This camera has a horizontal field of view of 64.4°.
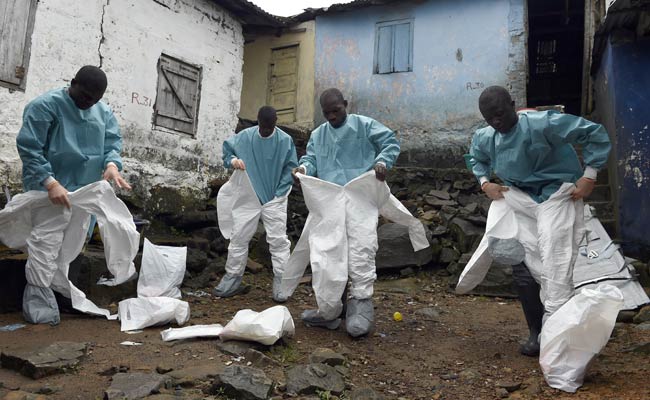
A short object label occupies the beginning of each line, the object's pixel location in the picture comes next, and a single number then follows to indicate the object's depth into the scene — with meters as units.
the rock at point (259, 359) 2.51
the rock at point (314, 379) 2.22
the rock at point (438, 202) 7.31
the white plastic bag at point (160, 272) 3.69
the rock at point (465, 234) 5.99
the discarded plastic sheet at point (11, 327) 3.12
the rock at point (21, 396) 1.94
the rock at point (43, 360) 2.31
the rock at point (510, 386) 2.40
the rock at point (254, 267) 5.77
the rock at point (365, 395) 2.18
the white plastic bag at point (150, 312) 3.27
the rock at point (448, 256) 5.88
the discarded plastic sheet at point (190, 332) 2.91
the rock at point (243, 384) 2.04
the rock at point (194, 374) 2.21
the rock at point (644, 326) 3.52
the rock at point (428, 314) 4.07
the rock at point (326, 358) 2.56
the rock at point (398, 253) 5.86
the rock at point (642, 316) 3.77
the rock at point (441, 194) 7.56
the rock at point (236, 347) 2.62
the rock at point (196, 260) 5.29
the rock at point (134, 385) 2.02
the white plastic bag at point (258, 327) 2.69
